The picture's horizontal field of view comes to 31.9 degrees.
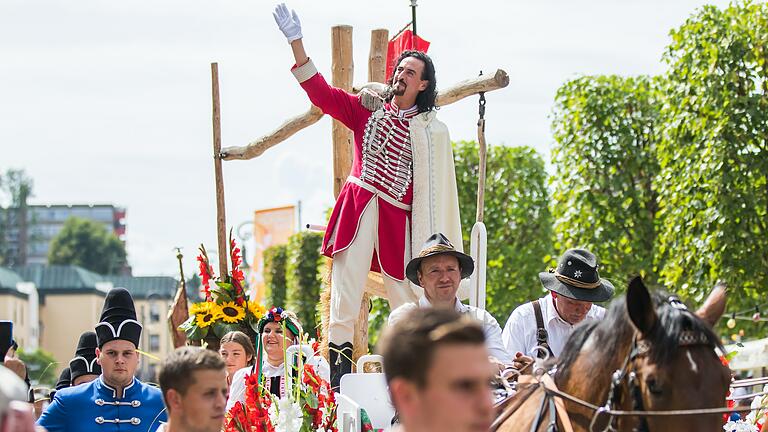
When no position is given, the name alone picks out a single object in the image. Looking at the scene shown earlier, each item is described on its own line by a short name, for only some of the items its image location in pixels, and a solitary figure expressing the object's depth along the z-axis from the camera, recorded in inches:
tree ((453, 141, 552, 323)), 1154.0
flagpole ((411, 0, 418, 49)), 478.0
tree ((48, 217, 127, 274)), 5920.3
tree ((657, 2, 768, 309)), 759.7
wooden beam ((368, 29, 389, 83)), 473.1
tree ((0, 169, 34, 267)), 5295.3
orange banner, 1330.0
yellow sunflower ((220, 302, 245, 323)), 415.2
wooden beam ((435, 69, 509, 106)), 372.5
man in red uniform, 358.3
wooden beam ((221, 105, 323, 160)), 427.7
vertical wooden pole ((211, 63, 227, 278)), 465.7
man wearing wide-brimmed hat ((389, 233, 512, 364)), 299.1
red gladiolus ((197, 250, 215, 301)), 423.8
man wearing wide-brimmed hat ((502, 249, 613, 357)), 299.6
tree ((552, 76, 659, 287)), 955.3
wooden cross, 432.8
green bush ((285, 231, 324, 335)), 1471.5
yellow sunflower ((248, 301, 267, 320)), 420.8
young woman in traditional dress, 337.7
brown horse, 190.1
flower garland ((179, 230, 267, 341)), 413.4
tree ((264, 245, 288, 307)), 1704.0
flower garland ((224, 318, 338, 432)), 285.9
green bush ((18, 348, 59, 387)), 3113.9
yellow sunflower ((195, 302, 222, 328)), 411.2
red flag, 473.4
